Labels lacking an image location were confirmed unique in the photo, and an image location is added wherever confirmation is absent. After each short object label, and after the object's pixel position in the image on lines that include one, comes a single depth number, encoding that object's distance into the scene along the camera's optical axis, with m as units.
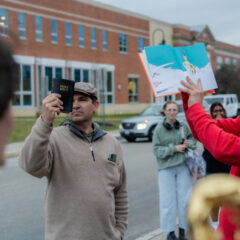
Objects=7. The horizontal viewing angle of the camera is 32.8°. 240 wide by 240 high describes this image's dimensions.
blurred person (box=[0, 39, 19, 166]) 0.89
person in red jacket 2.20
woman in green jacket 5.77
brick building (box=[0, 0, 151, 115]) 35.16
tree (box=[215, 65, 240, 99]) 46.53
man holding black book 2.54
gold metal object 0.79
